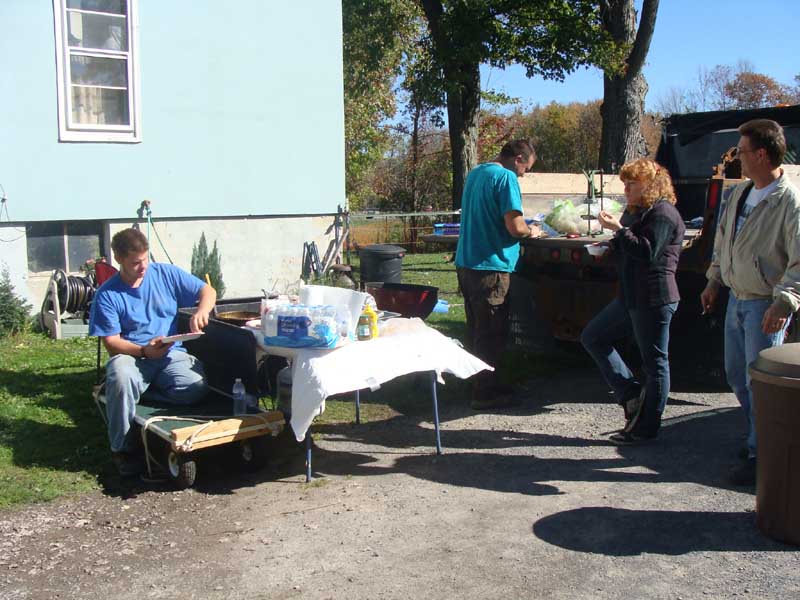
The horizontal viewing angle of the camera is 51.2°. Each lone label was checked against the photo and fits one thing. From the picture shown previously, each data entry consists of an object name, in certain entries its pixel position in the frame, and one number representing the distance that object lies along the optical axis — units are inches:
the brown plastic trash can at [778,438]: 143.3
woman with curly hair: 197.6
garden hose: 357.7
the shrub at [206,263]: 442.0
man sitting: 191.2
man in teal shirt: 237.3
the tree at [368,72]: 776.3
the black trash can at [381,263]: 493.0
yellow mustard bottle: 198.4
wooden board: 175.5
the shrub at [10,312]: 352.6
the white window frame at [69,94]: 377.1
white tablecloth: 178.4
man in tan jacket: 165.9
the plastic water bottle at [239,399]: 195.3
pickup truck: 237.1
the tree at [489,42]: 665.6
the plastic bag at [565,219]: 266.4
